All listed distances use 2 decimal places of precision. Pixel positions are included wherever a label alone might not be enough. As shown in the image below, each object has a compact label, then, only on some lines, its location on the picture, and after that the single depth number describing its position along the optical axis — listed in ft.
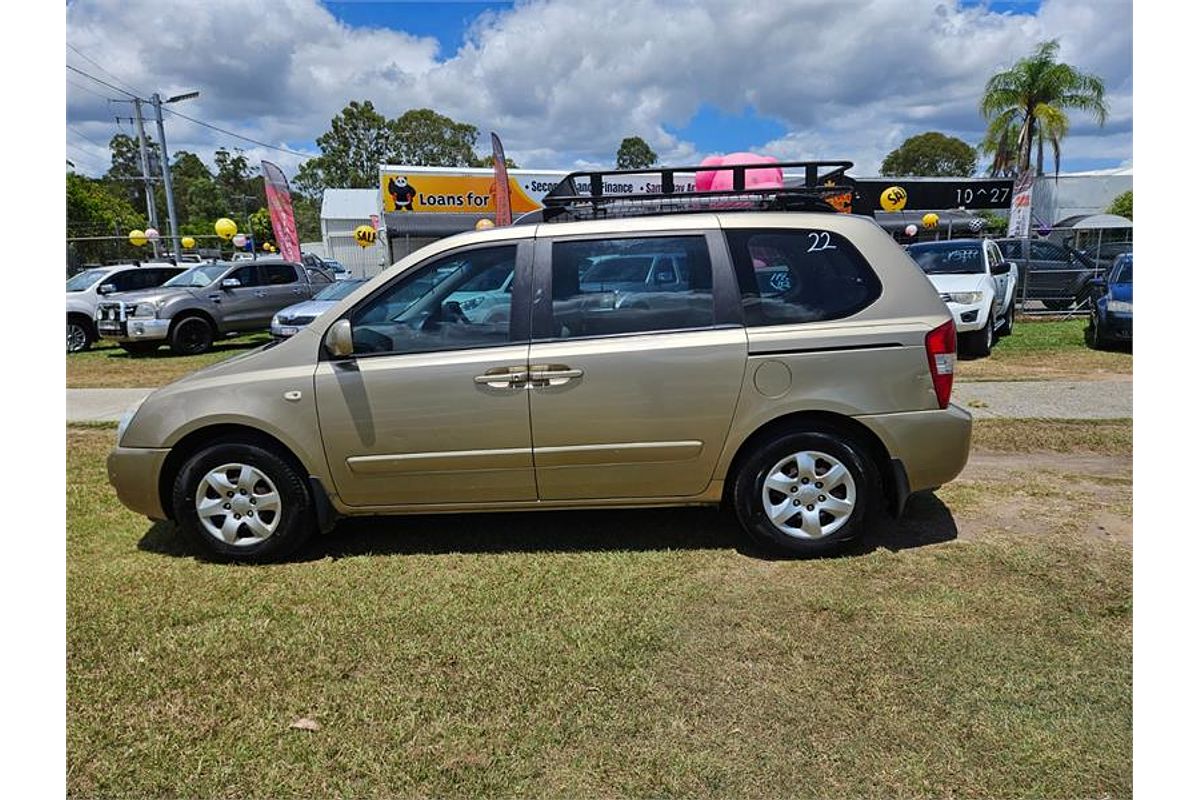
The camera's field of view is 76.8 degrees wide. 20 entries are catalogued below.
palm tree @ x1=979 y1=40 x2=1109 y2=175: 99.25
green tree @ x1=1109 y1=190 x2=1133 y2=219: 108.17
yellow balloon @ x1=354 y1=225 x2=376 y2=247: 100.51
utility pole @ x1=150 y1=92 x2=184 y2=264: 85.66
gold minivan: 12.69
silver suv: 43.04
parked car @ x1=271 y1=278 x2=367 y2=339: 41.55
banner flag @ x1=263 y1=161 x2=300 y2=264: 62.75
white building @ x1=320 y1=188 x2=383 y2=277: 137.39
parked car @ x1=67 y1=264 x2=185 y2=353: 47.29
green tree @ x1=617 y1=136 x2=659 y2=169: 233.96
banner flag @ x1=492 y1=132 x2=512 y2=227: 55.57
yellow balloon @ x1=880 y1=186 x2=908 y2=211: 84.89
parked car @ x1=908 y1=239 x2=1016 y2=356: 35.06
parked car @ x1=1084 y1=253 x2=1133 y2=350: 36.35
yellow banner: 81.41
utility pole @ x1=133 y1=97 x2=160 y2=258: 91.76
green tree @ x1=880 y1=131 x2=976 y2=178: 219.00
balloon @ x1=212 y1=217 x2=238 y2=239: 87.25
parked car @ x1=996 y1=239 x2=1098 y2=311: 55.93
